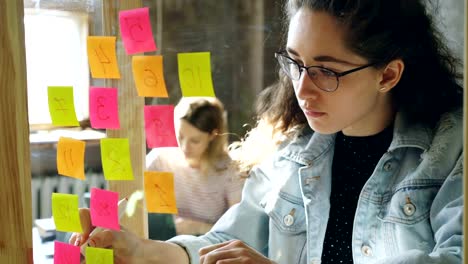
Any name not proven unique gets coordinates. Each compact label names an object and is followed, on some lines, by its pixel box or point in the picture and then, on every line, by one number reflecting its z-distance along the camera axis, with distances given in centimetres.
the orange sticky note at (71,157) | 195
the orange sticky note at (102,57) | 186
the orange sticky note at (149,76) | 179
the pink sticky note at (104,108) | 188
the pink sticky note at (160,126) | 181
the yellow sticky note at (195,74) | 176
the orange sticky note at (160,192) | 183
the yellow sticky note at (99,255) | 190
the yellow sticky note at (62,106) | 194
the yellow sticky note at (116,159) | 188
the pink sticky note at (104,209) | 190
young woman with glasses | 163
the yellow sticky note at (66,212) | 195
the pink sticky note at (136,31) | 181
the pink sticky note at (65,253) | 195
